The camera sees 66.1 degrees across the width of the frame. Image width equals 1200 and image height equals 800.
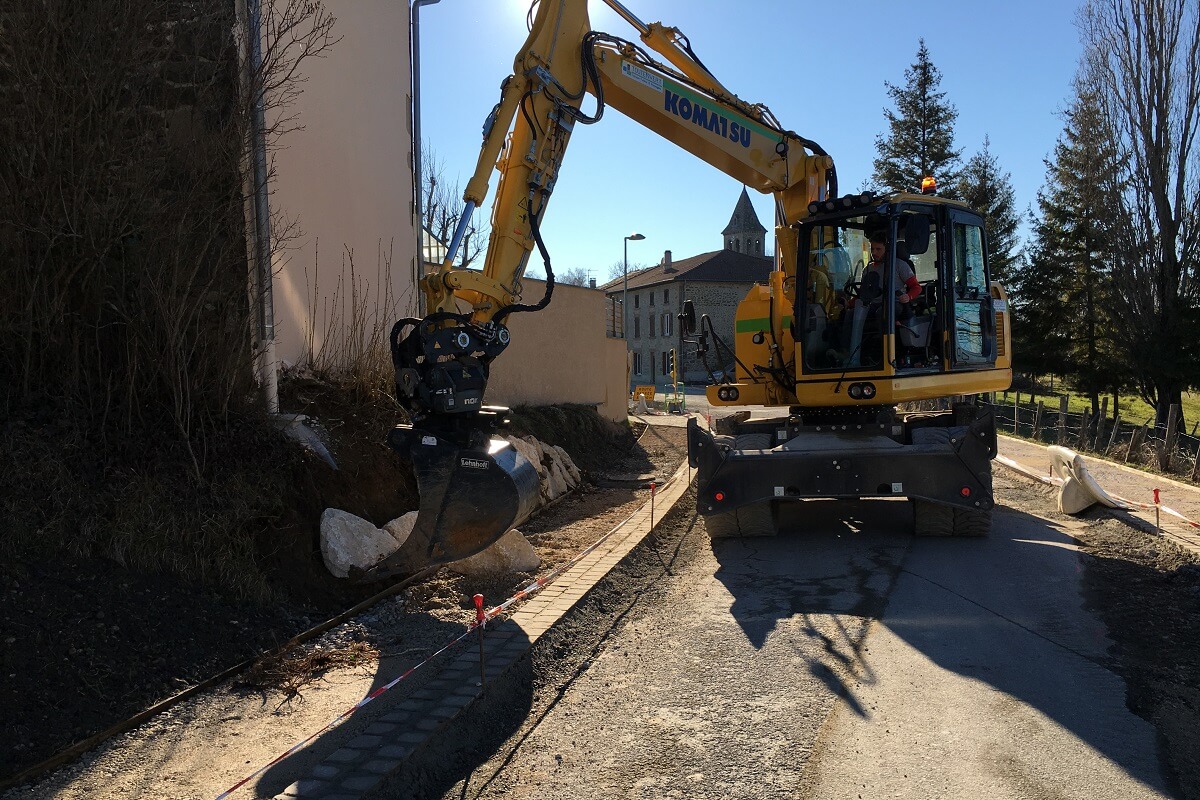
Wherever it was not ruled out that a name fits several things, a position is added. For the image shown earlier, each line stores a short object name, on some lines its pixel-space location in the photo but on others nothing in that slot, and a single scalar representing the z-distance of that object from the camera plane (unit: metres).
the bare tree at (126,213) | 5.34
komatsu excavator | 5.86
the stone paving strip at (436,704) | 3.57
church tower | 88.81
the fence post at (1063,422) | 18.55
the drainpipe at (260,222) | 6.38
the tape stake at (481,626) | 4.57
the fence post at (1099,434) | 17.42
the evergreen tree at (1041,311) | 34.34
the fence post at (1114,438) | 16.53
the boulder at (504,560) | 6.86
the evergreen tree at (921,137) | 42.44
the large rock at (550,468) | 10.94
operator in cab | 8.59
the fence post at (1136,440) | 15.59
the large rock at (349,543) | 6.27
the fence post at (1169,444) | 14.19
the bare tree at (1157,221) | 23.41
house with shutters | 67.88
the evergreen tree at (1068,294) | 31.98
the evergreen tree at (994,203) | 39.94
